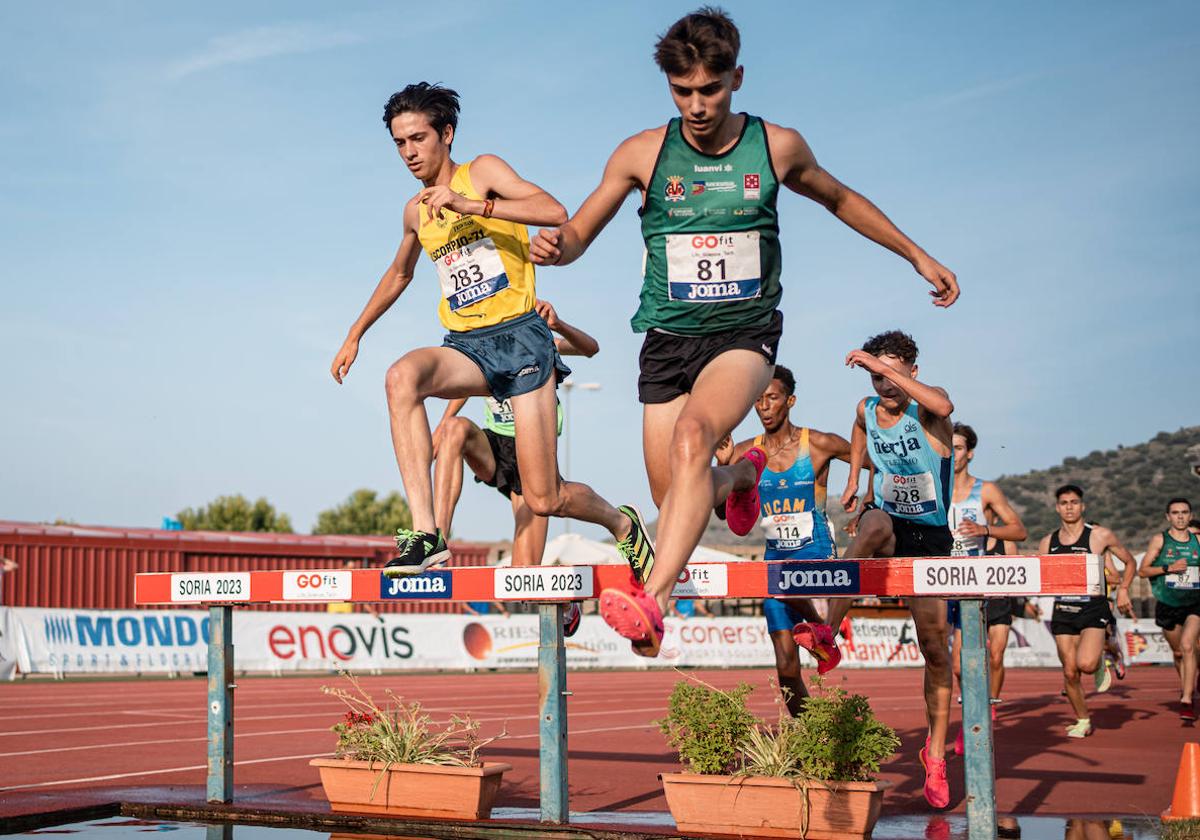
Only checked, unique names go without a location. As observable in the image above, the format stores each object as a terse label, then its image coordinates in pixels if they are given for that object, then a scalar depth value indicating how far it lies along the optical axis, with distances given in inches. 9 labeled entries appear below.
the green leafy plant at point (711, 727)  253.3
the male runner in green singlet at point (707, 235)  187.8
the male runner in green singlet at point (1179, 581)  590.6
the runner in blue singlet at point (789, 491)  344.5
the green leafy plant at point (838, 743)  241.9
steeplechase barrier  219.6
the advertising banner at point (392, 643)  890.1
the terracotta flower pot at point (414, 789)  272.1
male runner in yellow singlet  255.1
